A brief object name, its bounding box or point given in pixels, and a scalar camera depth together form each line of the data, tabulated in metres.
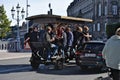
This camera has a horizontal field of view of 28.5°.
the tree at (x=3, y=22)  33.25
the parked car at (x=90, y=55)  9.98
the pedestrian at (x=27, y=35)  11.10
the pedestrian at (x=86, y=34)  11.73
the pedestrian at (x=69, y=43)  11.46
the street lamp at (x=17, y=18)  28.74
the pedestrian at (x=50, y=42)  10.56
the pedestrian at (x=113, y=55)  5.73
